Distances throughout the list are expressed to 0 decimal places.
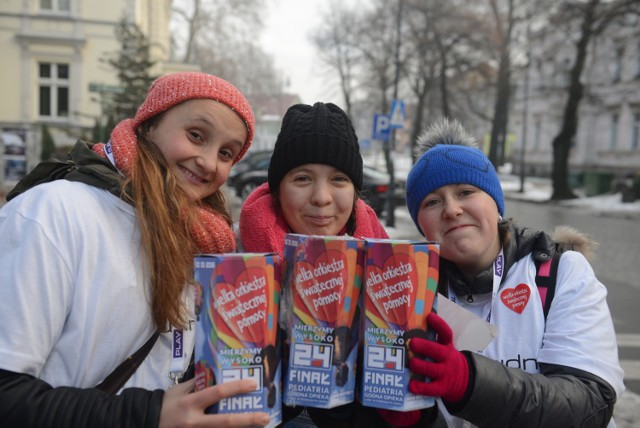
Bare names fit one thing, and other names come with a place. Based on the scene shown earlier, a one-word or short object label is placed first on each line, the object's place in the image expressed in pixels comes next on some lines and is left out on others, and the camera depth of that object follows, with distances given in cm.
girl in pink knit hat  130
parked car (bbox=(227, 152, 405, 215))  1600
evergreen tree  1627
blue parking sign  1383
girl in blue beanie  144
